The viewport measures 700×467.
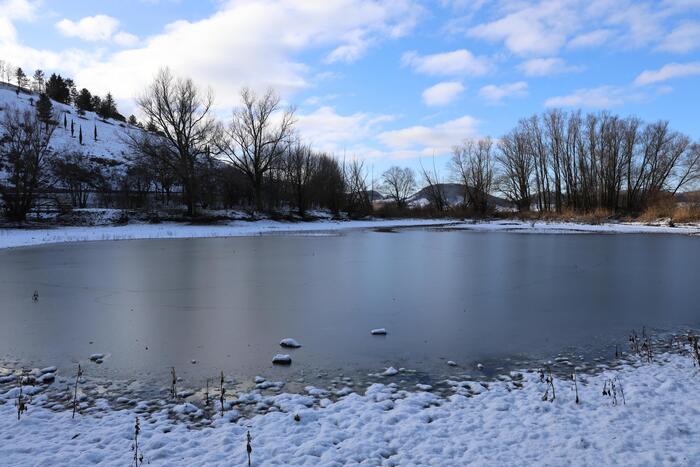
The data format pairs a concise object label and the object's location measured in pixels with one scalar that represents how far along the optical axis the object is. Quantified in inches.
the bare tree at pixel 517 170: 2460.6
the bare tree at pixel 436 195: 2662.4
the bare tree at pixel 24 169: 1240.8
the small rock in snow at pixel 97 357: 223.1
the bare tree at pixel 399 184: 3179.1
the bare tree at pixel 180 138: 1517.0
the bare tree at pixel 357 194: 2449.6
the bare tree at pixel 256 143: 1887.3
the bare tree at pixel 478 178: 2564.0
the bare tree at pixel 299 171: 2178.6
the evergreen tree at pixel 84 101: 4188.0
